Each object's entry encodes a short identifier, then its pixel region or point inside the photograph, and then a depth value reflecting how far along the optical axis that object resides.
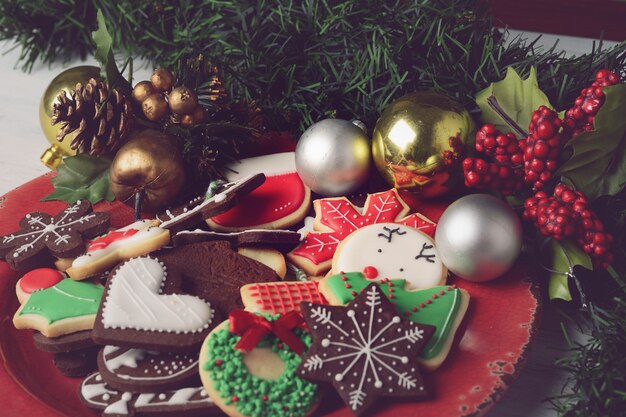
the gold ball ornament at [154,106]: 1.32
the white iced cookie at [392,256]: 1.16
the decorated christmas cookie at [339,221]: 1.22
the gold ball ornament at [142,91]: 1.33
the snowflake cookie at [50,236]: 1.21
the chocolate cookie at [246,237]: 1.21
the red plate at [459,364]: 0.98
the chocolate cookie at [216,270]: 1.14
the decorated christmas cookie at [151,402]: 0.98
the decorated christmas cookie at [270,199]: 1.30
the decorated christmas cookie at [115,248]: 1.15
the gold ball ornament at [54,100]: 1.45
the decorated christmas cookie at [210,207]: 1.23
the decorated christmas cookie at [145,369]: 1.00
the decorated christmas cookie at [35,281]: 1.16
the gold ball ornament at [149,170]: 1.27
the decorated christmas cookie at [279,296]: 1.08
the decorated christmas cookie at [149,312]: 1.02
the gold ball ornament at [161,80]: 1.34
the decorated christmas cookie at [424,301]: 1.04
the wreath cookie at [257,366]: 0.96
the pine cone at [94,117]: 1.25
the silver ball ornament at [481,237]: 1.12
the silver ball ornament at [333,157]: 1.31
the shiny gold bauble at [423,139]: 1.25
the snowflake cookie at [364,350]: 0.96
